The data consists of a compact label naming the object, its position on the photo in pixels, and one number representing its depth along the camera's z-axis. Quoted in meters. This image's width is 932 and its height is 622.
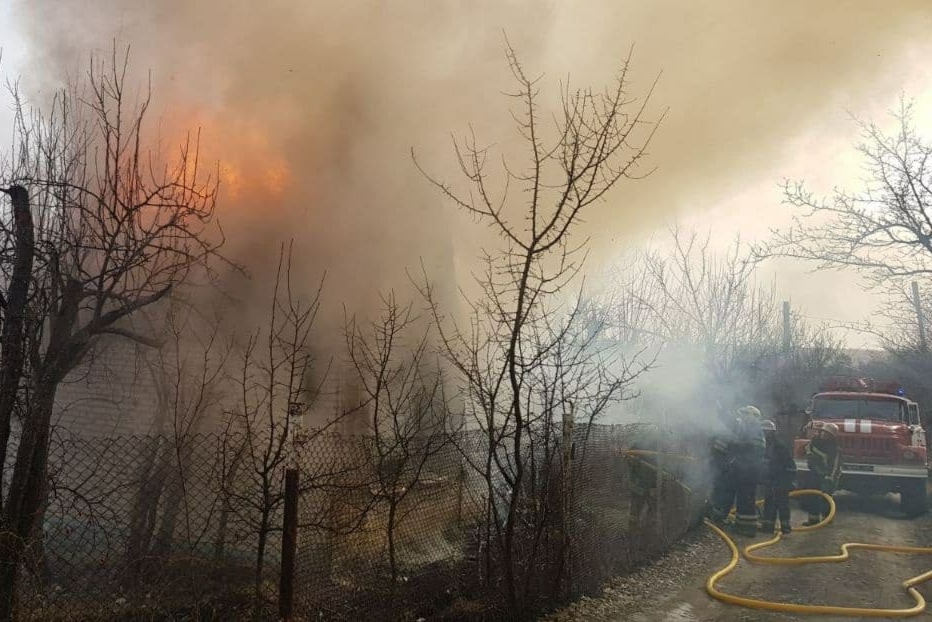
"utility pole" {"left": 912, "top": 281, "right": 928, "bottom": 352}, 20.29
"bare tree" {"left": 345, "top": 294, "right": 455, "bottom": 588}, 3.86
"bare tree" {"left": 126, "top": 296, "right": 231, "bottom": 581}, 4.12
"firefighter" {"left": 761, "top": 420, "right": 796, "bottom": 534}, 8.34
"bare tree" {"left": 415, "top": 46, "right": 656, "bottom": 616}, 3.89
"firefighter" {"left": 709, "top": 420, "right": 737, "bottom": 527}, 8.55
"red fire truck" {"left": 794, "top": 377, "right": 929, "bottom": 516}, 9.98
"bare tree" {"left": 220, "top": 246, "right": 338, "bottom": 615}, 3.28
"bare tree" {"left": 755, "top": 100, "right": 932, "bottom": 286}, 8.55
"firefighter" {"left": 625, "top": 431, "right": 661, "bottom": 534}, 6.40
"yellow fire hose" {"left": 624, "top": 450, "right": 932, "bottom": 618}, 4.95
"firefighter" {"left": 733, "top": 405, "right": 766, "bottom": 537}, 8.25
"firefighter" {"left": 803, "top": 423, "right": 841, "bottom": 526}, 9.98
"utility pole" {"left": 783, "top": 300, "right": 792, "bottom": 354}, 20.03
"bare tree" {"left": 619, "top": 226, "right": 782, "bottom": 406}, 12.20
